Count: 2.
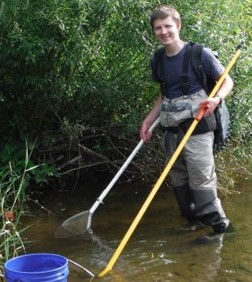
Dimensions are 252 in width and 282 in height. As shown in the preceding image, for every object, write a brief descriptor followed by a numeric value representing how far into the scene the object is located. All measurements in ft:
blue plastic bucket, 10.95
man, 15.67
